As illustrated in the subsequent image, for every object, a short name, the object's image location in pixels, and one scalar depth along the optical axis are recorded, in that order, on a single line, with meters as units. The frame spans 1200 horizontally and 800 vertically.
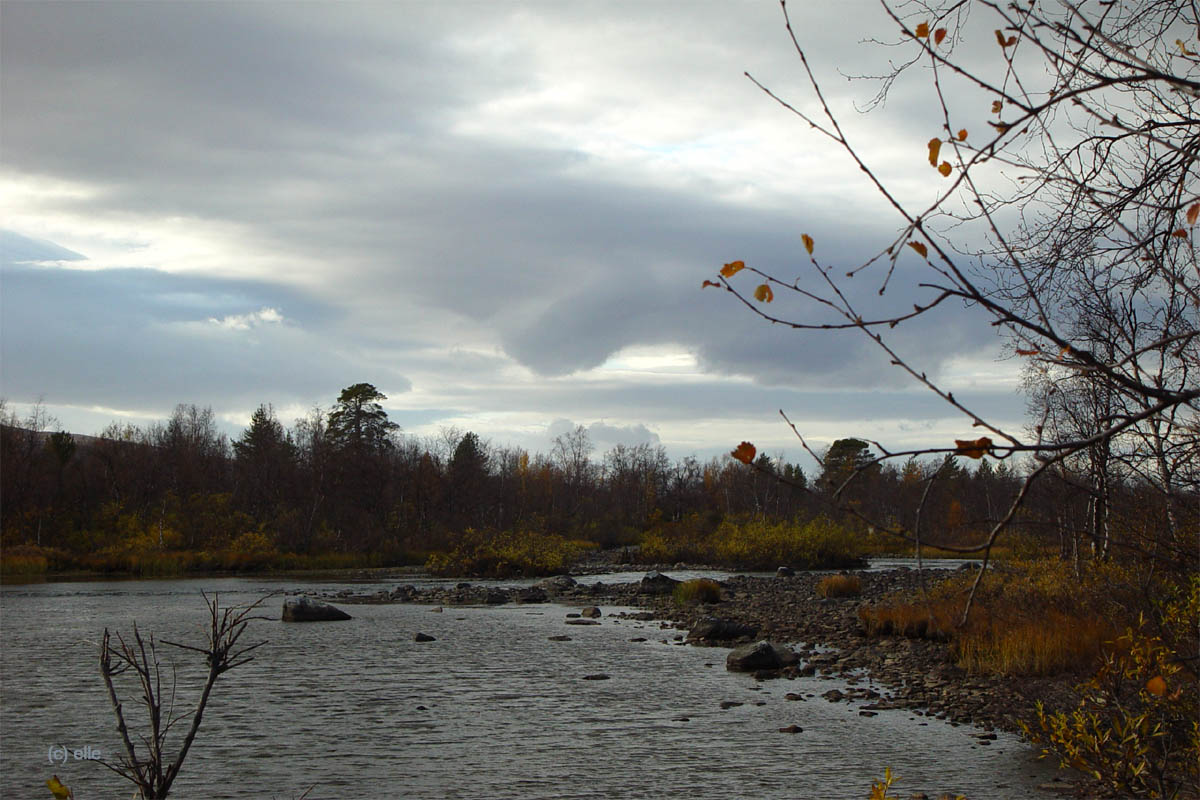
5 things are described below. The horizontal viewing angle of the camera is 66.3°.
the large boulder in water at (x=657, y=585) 37.19
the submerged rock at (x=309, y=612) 27.44
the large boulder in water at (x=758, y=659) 18.41
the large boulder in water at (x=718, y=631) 22.89
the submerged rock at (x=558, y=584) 38.81
